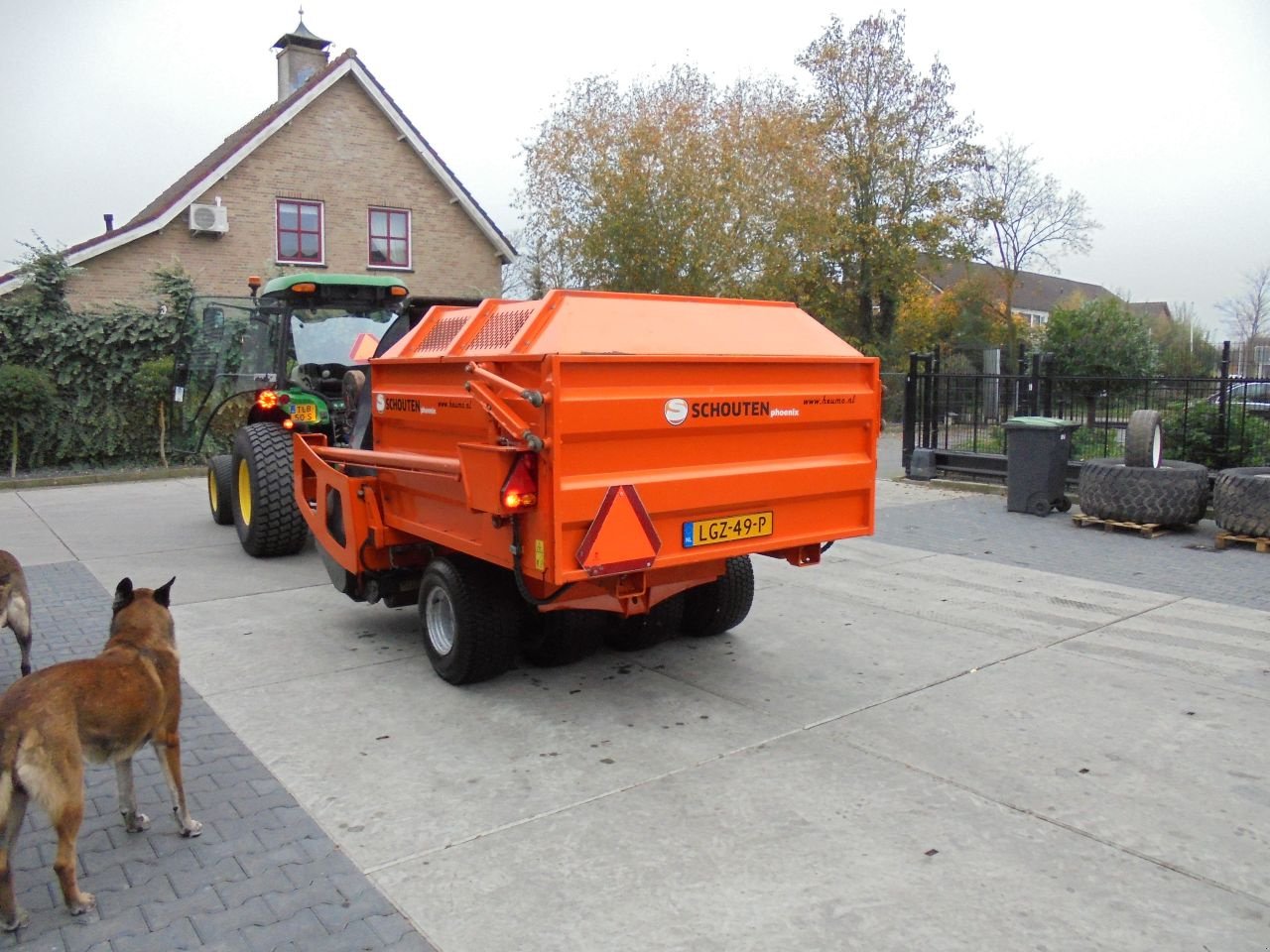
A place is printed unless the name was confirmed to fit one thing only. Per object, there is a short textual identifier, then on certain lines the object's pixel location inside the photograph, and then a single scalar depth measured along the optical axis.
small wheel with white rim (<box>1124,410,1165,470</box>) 9.75
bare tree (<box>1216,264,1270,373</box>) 37.94
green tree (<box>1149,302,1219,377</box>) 21.73
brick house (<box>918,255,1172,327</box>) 33.44
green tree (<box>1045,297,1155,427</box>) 22.72
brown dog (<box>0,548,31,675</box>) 4.66
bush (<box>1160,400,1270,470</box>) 10.55
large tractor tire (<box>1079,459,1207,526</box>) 9.47
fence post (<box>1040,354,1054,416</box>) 11.96
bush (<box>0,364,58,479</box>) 13.67
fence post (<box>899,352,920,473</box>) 13.29
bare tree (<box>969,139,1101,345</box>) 32.88
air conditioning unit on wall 21.75
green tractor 8.08
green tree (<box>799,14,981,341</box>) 30.75
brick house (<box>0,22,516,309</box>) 21.50
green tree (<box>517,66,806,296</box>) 20.67
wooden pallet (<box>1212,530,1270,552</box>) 8.60
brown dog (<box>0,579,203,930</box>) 2.84
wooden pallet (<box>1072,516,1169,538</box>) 9.41
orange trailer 4.19
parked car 10.62
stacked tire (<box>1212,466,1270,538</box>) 8.67
